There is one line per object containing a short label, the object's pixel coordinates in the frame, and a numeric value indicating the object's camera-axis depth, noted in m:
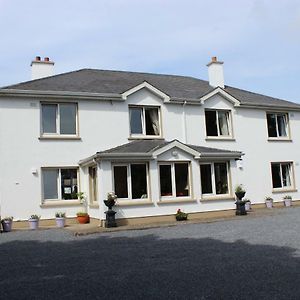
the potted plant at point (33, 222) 18.41
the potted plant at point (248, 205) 22.58
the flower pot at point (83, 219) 19.44
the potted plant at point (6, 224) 17.89
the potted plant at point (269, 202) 23.97
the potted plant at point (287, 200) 24.41
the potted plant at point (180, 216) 18.73
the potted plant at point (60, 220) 18.72
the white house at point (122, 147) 18.84
